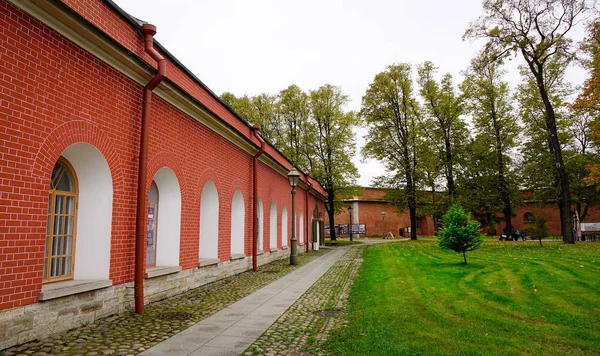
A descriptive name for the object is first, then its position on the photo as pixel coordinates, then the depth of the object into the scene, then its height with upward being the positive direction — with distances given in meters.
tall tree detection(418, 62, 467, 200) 27.58 +7.78
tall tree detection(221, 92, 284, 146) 34.25 +10.08
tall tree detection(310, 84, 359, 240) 31.44 +6.71
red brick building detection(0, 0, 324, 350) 4.27 +0.96
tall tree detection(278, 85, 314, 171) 32.38 +8.82
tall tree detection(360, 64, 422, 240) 28.75 +8.31
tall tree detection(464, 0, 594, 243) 18.89 +9.63
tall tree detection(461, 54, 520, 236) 26.98 +6.93
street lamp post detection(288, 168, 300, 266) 14.60 -0.37
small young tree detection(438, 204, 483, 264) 11.51 -0.40
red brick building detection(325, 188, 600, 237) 45.03 +0.55
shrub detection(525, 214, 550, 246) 19.42 -0.41
